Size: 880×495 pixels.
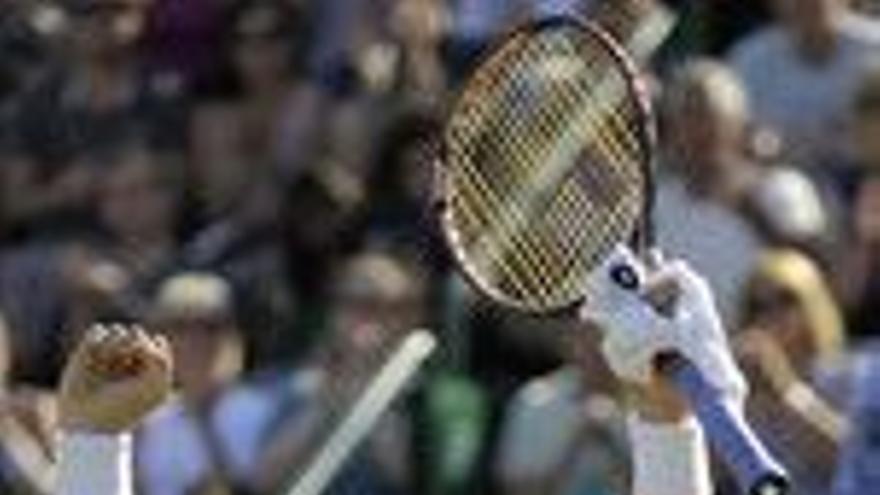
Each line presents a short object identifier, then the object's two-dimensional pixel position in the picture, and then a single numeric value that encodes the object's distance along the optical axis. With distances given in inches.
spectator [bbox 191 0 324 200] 800.9
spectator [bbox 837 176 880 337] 627.2
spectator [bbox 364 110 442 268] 718.5
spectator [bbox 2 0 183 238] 826.8
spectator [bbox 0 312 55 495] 666.2
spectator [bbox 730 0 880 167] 690.8
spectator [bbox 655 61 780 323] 652.1
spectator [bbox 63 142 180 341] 773.9
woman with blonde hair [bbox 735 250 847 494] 579.8
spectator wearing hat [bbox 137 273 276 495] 673.0
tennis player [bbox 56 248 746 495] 383.2
